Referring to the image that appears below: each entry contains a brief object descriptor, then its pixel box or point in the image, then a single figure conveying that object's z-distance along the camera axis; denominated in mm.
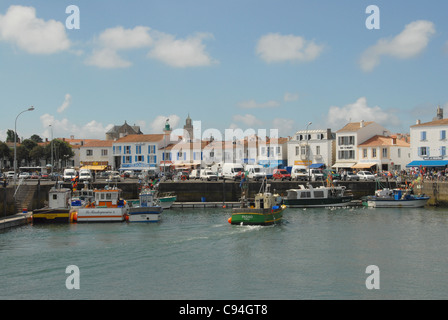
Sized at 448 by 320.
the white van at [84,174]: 62062
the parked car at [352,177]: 60125
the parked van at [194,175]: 67181
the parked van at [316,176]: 59800
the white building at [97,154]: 92188
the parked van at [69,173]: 63469
